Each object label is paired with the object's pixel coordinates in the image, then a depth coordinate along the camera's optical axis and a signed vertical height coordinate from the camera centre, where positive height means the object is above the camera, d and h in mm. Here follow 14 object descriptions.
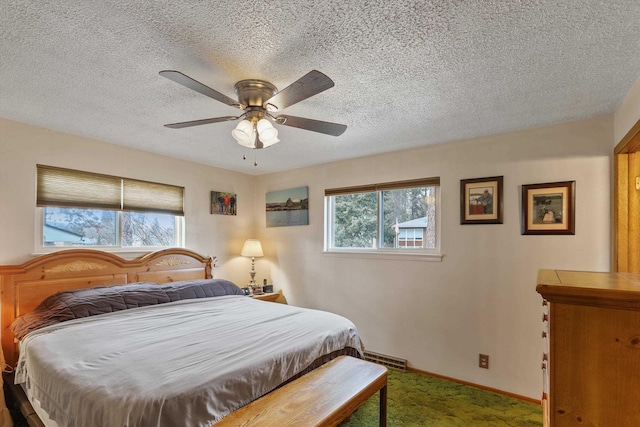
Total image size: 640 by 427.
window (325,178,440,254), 3287 +4
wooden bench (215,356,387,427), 1503 -978
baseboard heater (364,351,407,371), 3227 -1519
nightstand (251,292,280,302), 3912 -1022
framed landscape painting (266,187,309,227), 4184 +136
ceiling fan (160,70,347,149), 1800 +582
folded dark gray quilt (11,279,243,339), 2316 -716
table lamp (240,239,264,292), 4266 -465
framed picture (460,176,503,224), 2820 +160
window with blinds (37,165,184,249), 2830 +55
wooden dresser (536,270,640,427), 727 -326
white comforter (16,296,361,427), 1372 -801
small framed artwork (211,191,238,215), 4141 +190
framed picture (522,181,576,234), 2504 +83
